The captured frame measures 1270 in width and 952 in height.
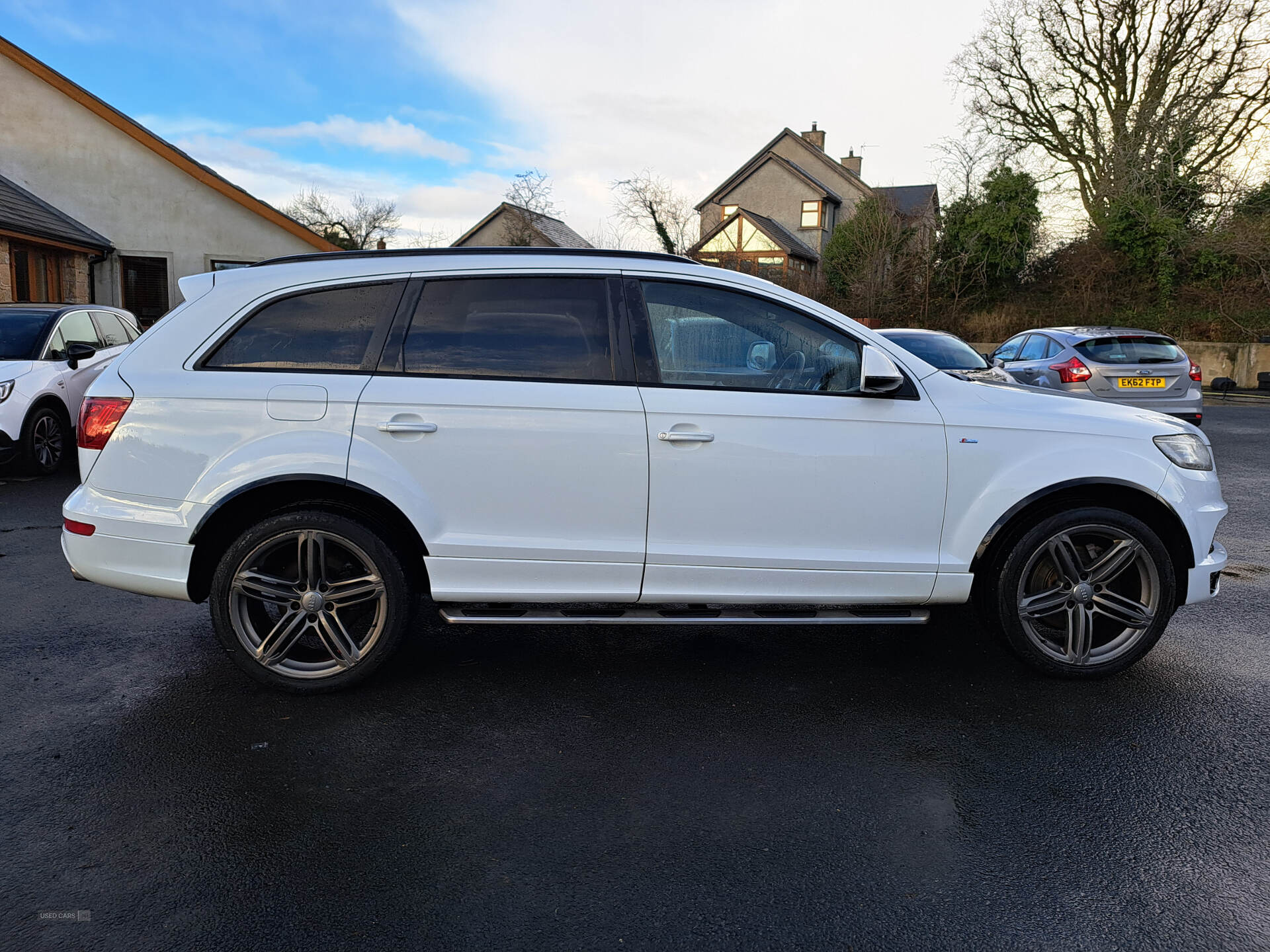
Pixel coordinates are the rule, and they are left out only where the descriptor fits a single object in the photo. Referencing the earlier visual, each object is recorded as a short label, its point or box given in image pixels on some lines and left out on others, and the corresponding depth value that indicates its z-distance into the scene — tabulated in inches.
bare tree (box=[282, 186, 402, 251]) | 2272.4
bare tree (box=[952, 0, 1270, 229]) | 1018.1
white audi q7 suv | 145.9
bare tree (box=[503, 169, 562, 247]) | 1315.2
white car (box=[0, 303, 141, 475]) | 351.6
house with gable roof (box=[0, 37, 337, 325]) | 774.5
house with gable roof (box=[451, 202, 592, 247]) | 1366.9
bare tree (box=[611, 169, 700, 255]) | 1628.9
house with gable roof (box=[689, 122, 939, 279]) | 1828.2
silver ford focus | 463.5
